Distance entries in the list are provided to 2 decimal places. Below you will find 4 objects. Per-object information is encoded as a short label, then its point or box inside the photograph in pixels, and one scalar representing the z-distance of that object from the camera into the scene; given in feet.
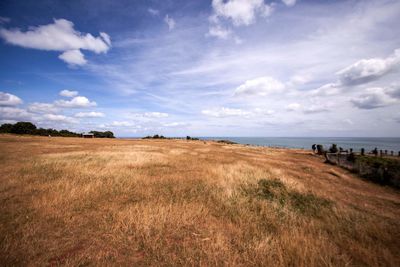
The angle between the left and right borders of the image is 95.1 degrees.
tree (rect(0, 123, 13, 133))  199.57
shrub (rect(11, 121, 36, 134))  202.10
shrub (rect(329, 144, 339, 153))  107.40
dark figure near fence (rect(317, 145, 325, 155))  117.39
